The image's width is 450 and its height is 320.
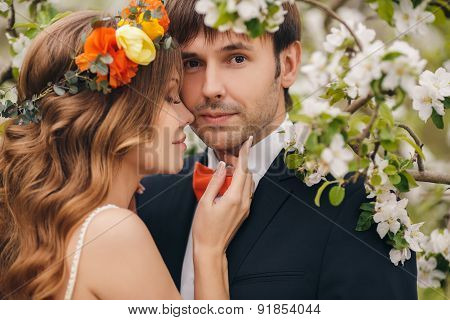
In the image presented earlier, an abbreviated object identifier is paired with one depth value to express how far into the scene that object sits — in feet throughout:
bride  6.95
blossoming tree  5.69
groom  7.55
